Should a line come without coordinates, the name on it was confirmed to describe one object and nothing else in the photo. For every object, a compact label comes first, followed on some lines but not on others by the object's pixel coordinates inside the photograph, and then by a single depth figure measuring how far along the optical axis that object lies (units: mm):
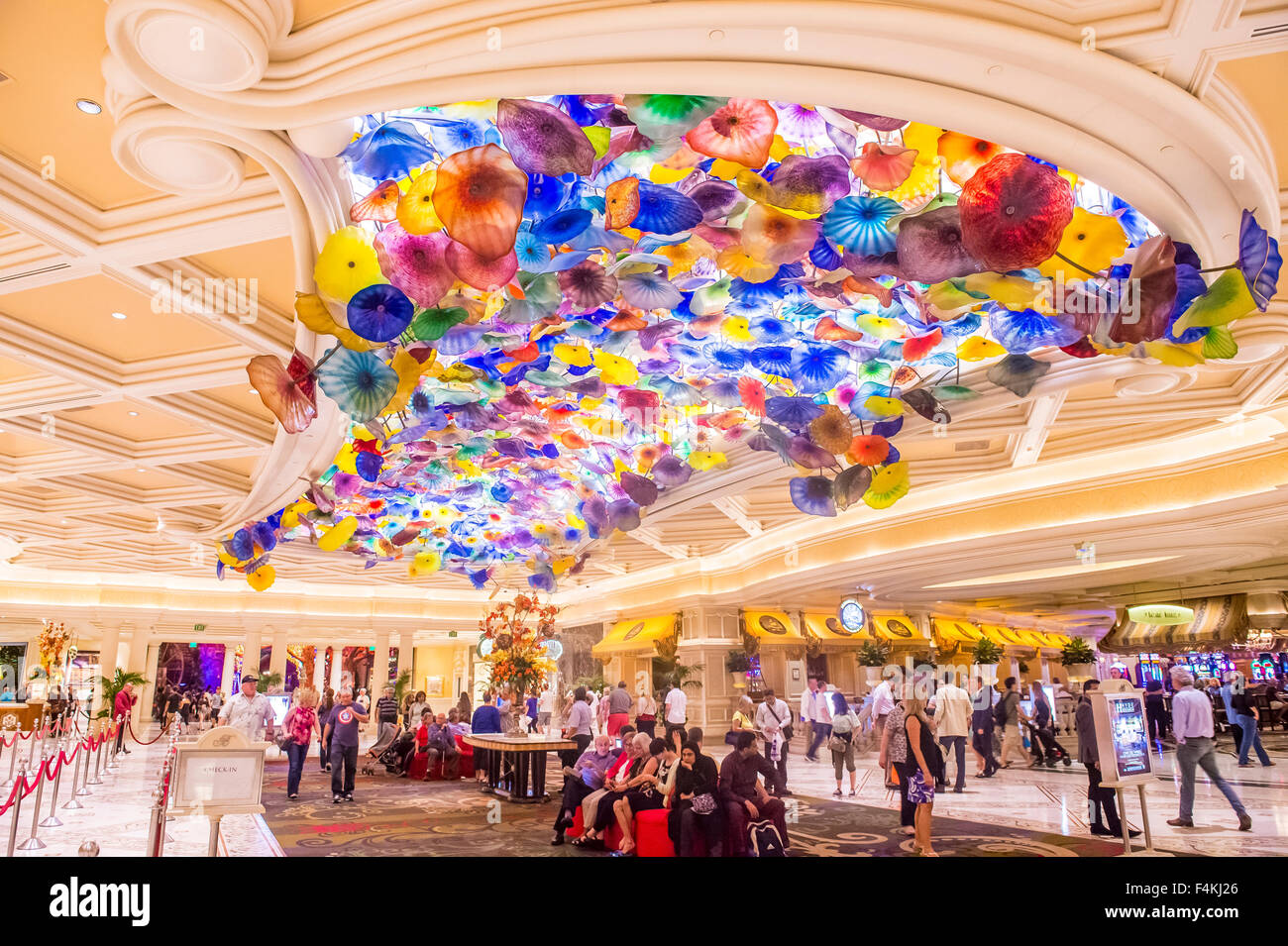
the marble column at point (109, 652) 20906
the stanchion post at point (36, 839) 6389
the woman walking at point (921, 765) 6641
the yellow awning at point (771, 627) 17469
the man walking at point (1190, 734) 7688
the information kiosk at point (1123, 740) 6738
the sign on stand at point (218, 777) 4895
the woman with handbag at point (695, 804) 5645
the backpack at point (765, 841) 5621
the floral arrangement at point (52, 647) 18516
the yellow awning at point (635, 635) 18781
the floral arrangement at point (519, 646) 10984
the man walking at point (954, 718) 9930
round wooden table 9828
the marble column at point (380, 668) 23984
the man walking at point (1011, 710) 12586
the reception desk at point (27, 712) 15719
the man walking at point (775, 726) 10430
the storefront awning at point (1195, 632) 16391
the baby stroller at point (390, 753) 13000
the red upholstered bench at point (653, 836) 6051
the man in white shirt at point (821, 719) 13430
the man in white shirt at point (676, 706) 13477
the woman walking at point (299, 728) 10117
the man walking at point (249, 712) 9727
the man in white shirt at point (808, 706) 13871
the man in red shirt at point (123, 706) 15578
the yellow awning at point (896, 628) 18078
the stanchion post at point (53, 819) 7799
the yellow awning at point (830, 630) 17891
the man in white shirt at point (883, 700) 11812
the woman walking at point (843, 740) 10477
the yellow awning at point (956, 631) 19919
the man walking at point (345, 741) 9672
